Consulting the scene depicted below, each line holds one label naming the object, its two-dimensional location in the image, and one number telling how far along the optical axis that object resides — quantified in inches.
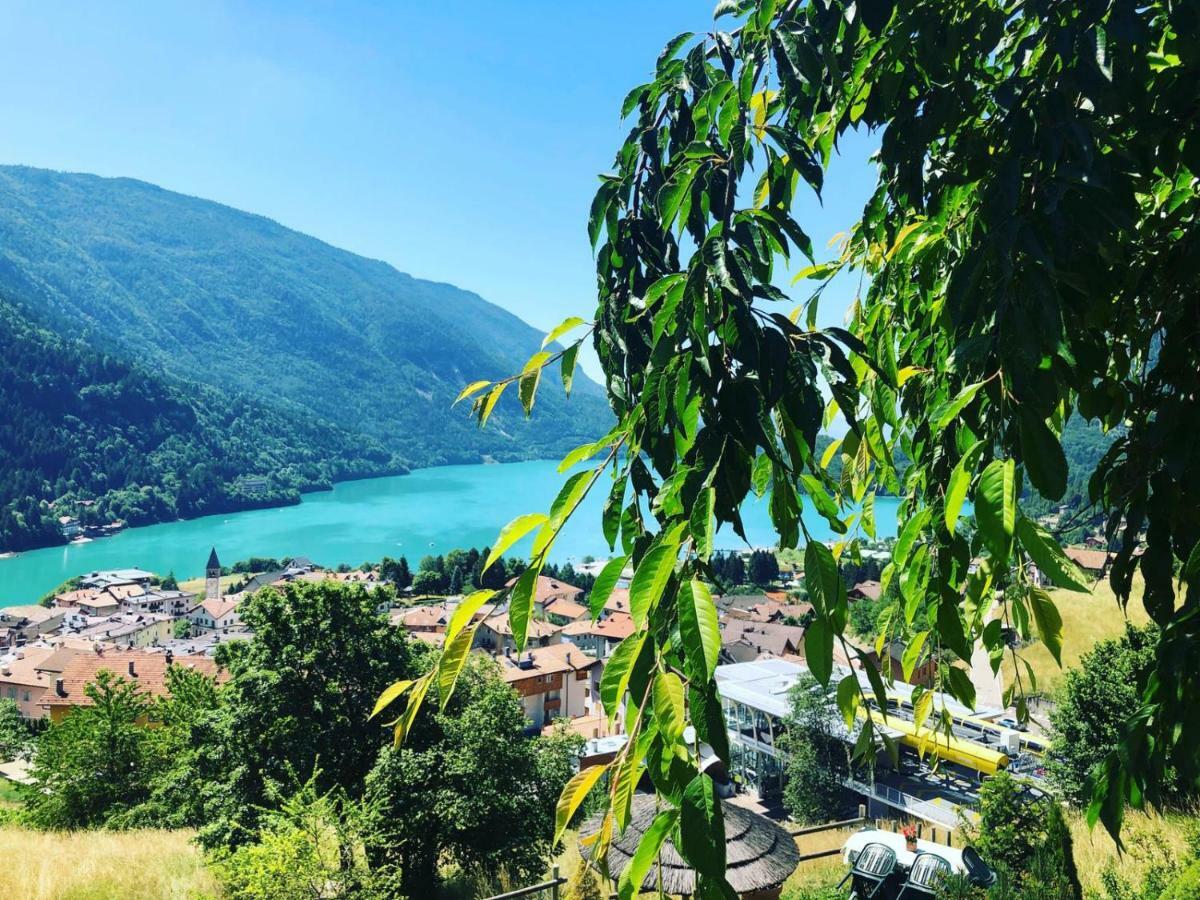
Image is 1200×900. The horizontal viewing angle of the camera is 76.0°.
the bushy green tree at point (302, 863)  249.0
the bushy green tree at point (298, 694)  484.1
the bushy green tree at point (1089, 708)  494.9
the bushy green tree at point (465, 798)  460.8
